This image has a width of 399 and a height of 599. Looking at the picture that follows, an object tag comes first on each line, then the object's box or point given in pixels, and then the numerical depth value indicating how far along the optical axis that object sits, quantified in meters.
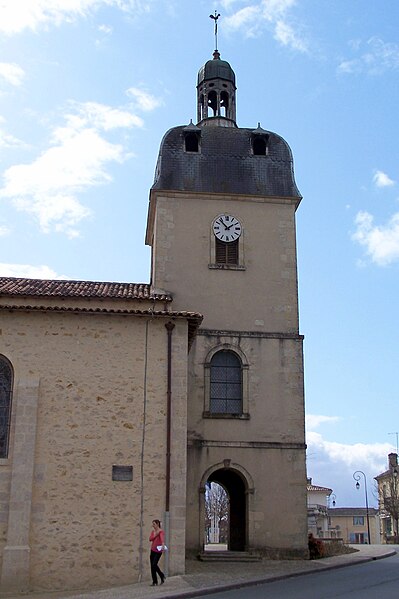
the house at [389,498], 53.37
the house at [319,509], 49.21
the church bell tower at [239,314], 21.70
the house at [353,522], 74.50
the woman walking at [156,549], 15.06
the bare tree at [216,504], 60.47
